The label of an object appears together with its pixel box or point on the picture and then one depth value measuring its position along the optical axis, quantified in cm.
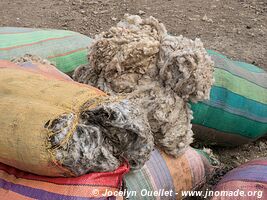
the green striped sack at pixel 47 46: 480
